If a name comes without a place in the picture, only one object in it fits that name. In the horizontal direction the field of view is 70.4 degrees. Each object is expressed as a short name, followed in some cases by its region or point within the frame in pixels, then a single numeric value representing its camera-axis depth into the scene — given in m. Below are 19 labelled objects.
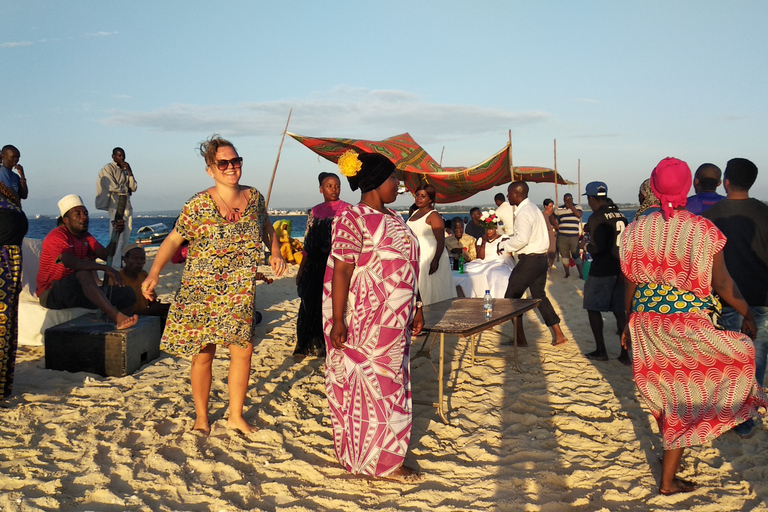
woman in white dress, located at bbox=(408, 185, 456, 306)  5.96
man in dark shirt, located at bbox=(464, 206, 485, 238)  12.43
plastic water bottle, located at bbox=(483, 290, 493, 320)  4.64
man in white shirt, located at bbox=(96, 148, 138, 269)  9.18
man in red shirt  5.41
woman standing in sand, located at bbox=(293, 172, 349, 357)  5.45
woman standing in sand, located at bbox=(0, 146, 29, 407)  4.11
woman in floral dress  3.48
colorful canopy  8.15
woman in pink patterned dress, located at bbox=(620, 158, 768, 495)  2.89
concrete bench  5.89
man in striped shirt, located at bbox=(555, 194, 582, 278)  12.03
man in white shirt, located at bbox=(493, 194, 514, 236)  9.68
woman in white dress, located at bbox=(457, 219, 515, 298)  7.75
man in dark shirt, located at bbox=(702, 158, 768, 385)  3.88
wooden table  4.10
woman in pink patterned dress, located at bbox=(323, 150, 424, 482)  3.09
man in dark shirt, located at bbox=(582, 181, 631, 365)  5.58
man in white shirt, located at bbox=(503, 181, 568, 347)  6.09
